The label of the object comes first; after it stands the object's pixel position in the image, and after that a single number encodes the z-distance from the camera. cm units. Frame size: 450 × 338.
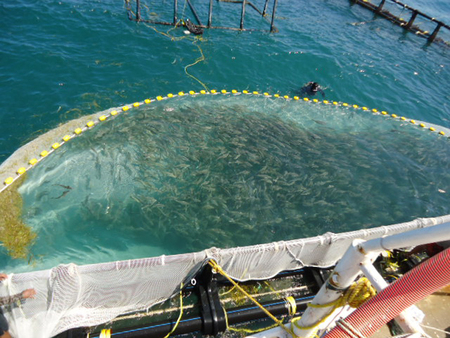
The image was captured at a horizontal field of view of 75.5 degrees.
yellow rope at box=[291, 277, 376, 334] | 297
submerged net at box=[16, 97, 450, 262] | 784
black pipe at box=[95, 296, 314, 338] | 506
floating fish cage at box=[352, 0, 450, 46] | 2508
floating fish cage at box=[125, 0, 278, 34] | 1880
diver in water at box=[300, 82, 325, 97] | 1472
